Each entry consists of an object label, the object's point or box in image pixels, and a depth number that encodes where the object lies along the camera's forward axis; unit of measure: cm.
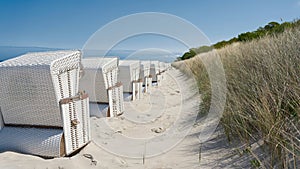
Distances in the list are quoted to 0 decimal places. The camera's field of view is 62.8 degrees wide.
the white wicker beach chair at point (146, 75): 891
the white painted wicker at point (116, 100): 486
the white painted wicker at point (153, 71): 1136
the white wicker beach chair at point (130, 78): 667
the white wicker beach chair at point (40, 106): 274
